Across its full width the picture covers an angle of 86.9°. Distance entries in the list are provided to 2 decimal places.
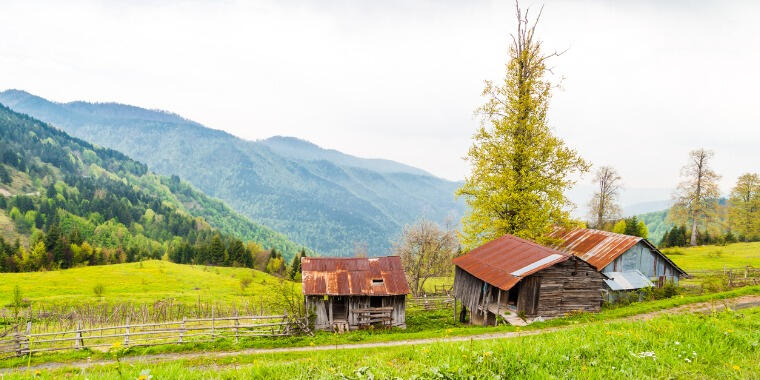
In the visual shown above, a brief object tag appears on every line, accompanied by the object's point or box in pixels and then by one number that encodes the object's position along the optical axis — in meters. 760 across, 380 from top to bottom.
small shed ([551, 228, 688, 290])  30.12
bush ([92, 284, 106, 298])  58.10
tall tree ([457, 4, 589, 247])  30.12
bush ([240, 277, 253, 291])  72.50
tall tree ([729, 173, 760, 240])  75.04
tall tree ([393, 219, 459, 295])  55.56
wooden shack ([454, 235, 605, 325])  23.81
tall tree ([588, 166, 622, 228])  62.50
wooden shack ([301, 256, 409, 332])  29.67
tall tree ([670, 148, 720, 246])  64.12
